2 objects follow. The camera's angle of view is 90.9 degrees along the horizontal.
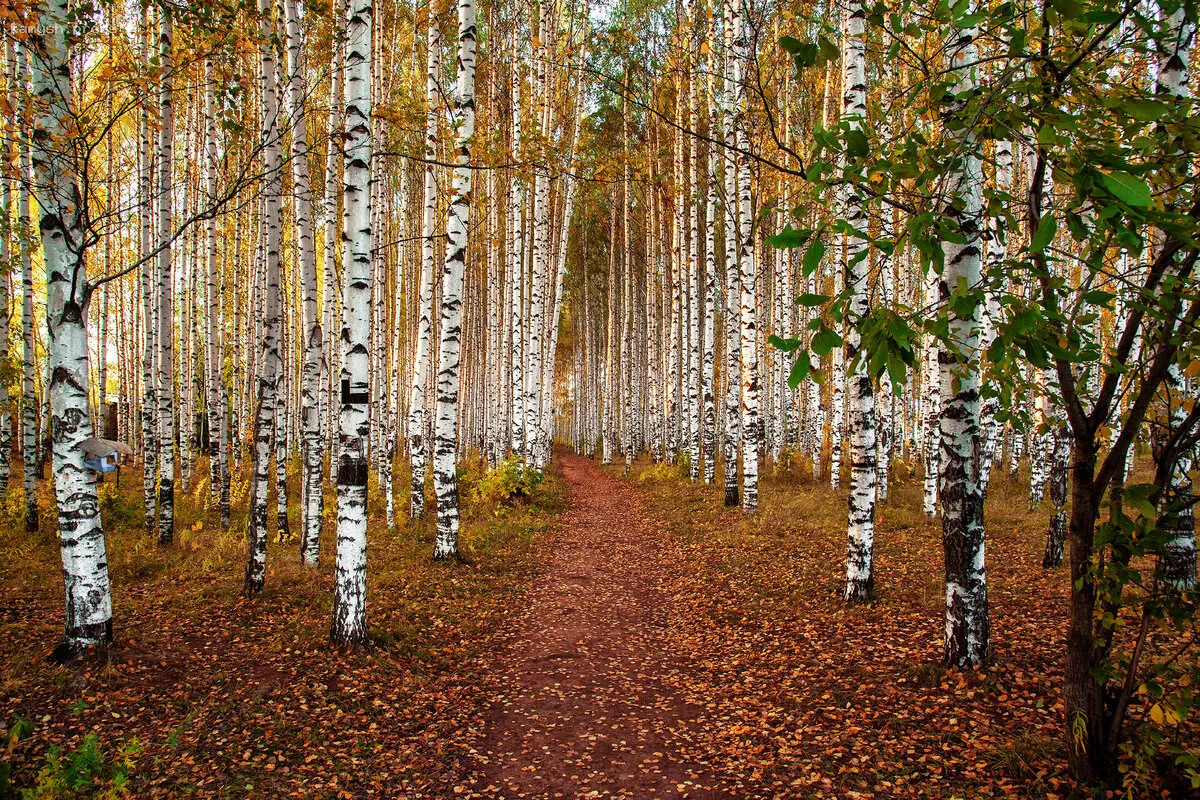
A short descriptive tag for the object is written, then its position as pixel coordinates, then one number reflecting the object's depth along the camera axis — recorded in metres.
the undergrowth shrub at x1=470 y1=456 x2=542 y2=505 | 14.57
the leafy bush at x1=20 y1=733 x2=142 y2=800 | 3.59
